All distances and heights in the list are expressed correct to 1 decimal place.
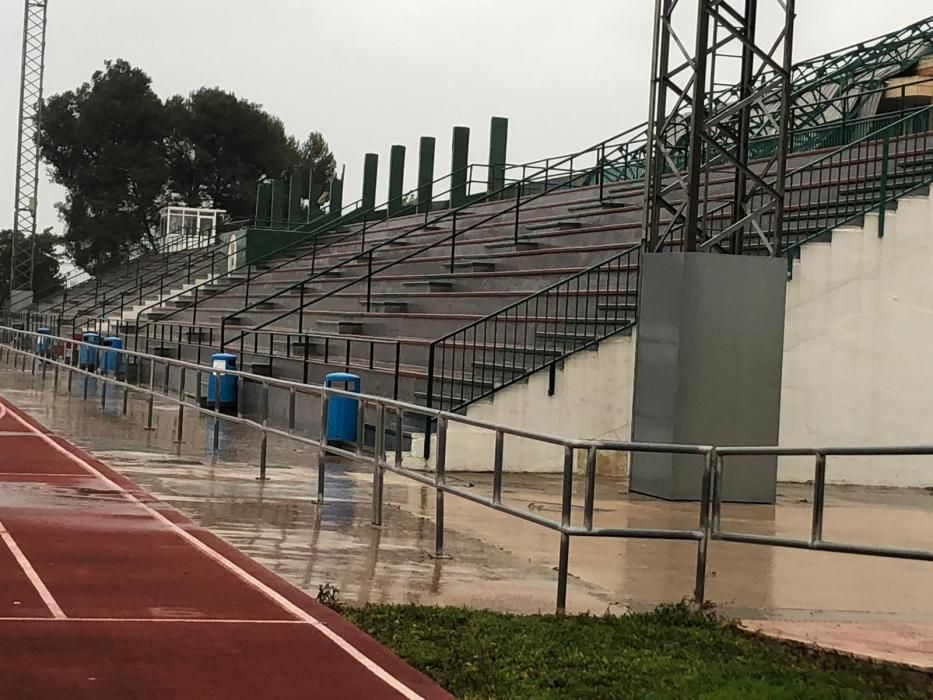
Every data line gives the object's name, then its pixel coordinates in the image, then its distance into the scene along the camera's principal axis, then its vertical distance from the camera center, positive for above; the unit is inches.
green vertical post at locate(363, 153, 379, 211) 2078.0 +237.1
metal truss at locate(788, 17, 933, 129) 1163.3 +253.3
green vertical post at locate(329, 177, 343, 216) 2253.4 +228.0
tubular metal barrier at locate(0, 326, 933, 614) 343.6 -37.5
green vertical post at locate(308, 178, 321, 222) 2235.7 +209.0
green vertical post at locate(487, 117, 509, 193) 1738.4 +252.5
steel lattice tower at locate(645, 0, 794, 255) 621.3 +108.4
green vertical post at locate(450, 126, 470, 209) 1780.3 +241.7
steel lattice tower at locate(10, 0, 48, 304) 2536.2 +315.0
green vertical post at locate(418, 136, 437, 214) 1920.5 +246.4
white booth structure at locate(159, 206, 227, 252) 2600.9 +207.9
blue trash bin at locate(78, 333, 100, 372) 1090.0 -24.2
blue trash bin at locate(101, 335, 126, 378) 985.5 -24.7
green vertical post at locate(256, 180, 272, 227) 2431.1 +232.1
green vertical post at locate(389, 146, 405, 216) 2004.2 +237.9
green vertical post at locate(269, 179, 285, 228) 2381.9 +229.6
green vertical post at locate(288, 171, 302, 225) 2321.6 +223.4
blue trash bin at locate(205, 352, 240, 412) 767.7 -31.7
